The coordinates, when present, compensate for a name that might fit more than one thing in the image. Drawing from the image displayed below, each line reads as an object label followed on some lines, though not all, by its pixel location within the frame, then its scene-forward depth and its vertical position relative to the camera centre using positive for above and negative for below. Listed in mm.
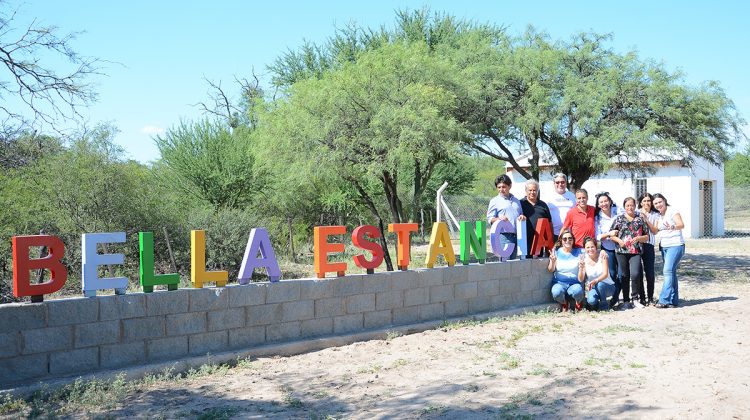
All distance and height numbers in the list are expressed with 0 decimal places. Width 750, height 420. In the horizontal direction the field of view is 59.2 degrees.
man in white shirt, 10634 +151
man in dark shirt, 10680 +71
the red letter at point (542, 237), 10695 -392
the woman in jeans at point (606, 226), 10255 -209
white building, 28500 +1014
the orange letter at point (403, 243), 9078 -391
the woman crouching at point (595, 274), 10008 -939
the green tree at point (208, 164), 21266 +1705
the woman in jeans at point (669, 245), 10227 -517
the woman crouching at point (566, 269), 10250 -896
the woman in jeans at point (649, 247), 10320 -548
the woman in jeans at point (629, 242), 10062 -455
